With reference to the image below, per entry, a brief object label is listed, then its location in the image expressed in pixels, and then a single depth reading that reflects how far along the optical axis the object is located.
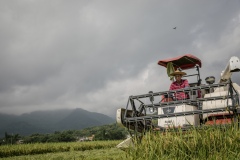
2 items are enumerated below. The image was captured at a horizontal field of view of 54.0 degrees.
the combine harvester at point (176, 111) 4.40
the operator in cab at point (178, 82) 7.24
